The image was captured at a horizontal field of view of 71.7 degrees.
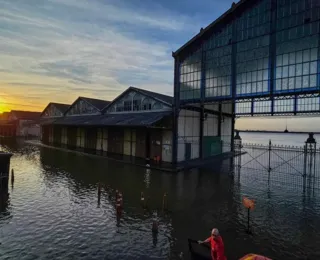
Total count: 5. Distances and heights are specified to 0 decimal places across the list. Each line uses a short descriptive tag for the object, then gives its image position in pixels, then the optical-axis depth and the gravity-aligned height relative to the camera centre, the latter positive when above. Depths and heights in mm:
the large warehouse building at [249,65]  20359 +7028
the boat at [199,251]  8359 -4749
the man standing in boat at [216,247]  7814 -4178
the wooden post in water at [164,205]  14306 -5085
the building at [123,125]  30141 +199
